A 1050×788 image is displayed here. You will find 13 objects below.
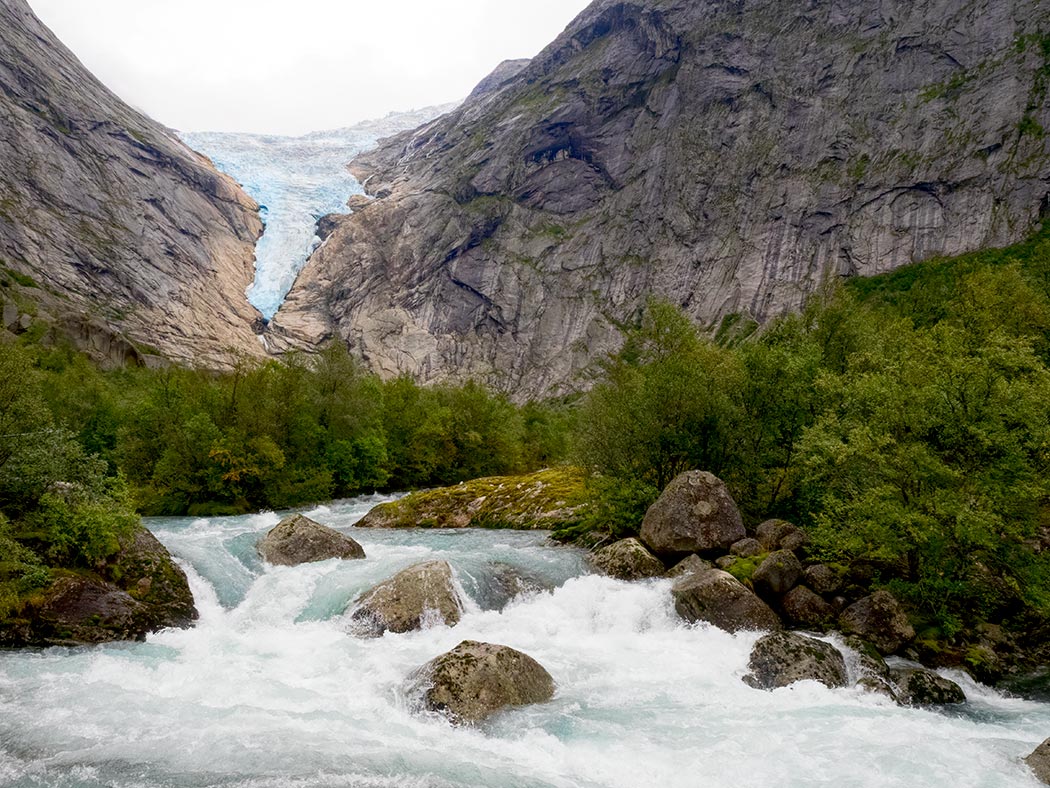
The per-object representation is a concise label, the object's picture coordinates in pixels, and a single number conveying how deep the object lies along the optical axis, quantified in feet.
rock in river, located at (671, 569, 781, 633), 64.80
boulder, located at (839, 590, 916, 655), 61.82
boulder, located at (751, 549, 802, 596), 70.08
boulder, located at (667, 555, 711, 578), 76.94
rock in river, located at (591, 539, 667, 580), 79.04
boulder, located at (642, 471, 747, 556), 81.35
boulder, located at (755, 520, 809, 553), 78.28
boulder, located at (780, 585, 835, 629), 65.98
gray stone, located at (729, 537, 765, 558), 78.02
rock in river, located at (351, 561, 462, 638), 64.44
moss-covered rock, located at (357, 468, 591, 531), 123.65
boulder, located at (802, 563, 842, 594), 69.72
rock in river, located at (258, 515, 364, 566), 84.33
